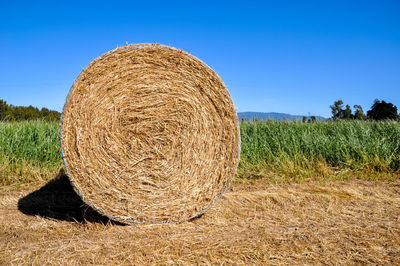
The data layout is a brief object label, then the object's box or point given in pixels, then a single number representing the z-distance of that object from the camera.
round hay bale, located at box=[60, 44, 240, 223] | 3.66
